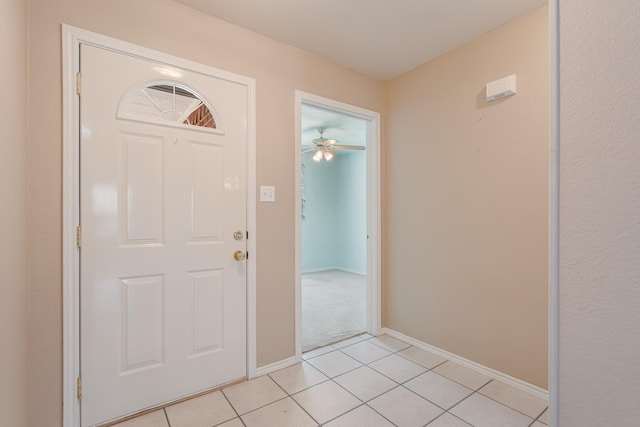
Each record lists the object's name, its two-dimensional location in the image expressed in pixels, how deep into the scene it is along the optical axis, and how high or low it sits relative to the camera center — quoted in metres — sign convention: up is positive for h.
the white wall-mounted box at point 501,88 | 1.94 +0.86
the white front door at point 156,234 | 1.56 -0.14
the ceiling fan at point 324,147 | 4.17 +0.97
